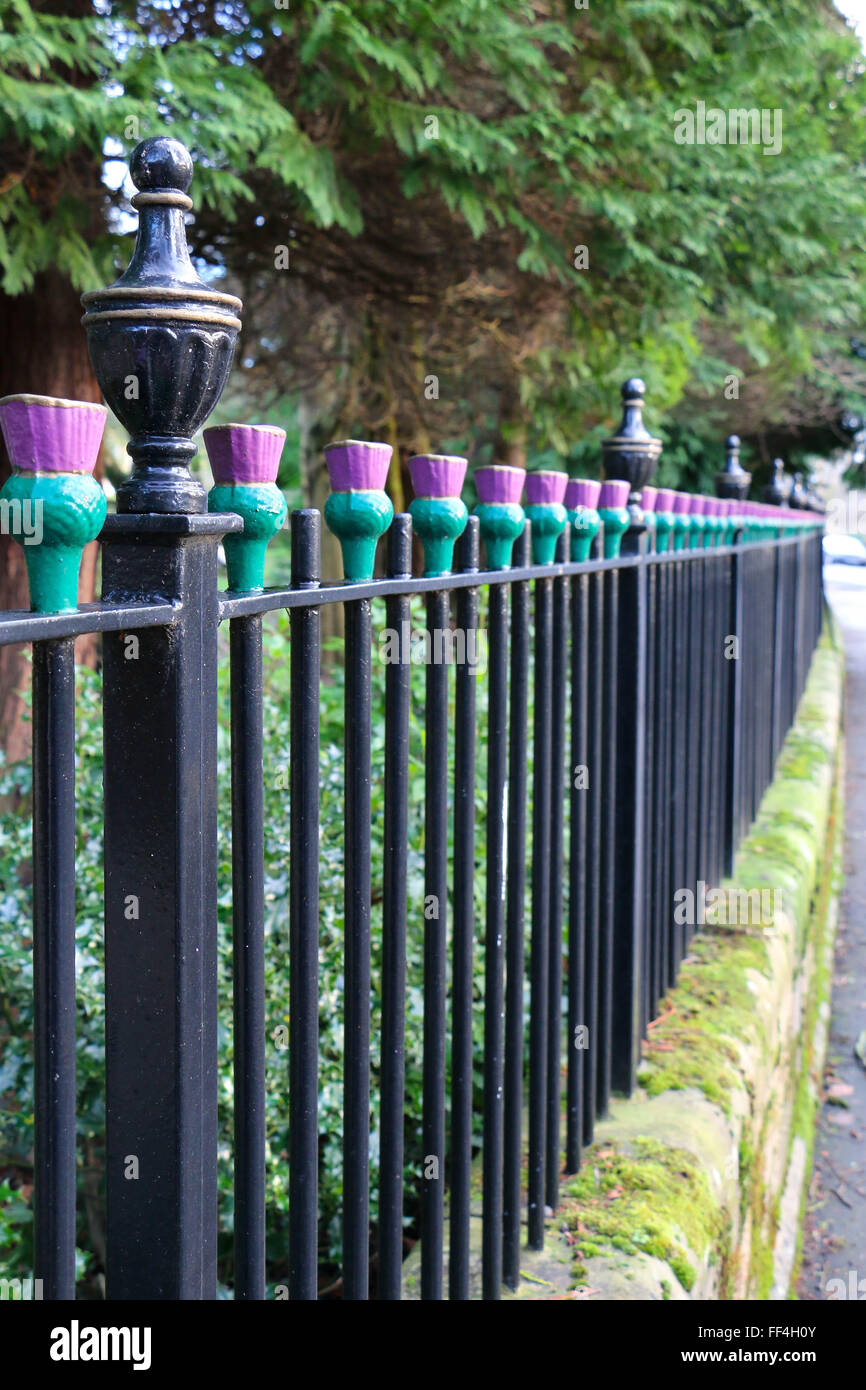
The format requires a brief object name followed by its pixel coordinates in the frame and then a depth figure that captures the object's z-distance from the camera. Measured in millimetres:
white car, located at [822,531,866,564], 51250
